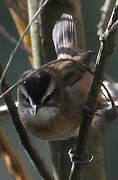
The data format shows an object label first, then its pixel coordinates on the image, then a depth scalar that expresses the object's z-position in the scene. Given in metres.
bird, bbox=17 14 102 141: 4.65
